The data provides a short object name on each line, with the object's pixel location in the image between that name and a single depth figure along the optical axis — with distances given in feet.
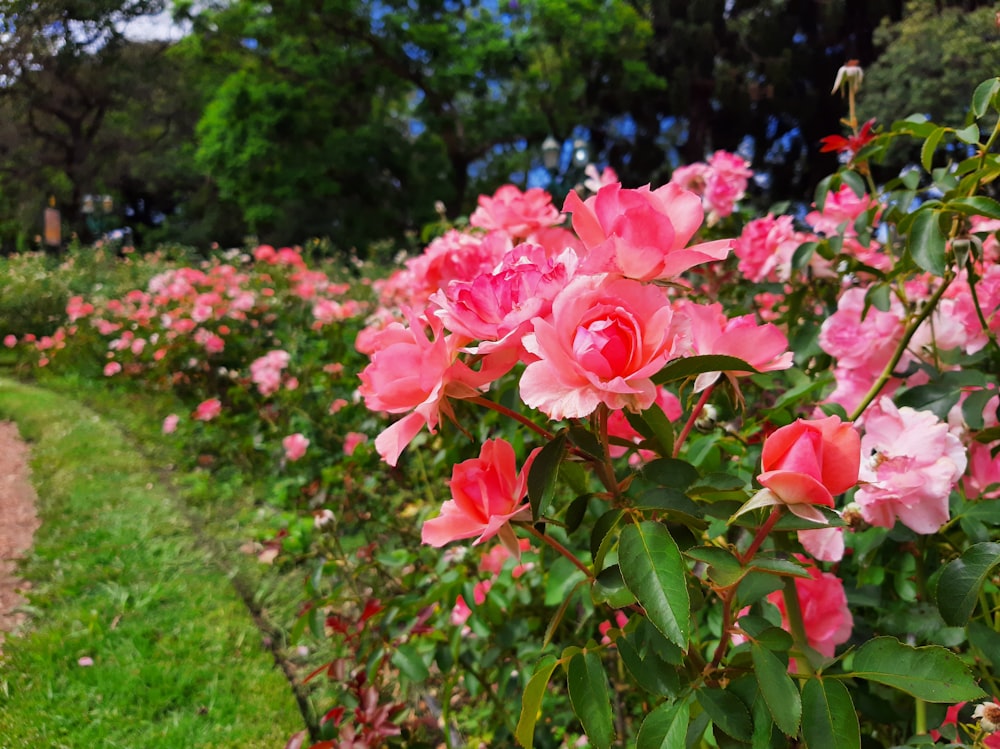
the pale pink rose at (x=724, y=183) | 4.17
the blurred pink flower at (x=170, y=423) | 10.02
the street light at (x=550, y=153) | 28.84
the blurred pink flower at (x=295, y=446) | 6.83
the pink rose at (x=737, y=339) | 1.45
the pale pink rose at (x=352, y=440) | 5.96
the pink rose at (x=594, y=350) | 1.24
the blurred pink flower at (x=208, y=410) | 9.16
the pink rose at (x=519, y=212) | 2.92
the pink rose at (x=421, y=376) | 1.40
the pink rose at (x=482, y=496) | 1.51
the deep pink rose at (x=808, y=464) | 1.26
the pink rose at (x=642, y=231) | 1.38
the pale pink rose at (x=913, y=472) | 1.83
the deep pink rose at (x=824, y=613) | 1.95
